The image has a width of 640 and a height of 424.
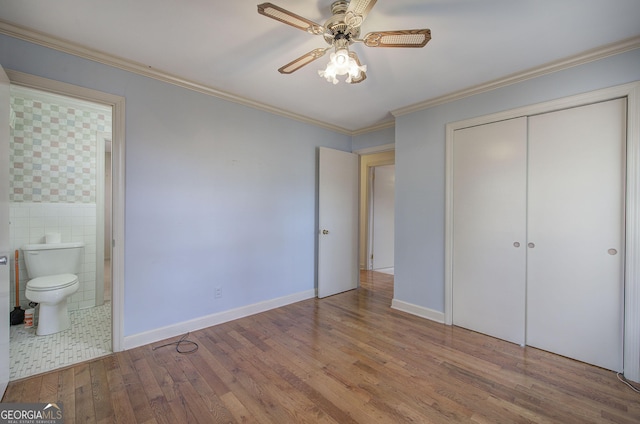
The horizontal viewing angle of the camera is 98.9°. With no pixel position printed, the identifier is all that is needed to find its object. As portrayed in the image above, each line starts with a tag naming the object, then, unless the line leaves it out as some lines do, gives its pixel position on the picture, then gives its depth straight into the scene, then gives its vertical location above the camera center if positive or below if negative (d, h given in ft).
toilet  8.13 -2.27
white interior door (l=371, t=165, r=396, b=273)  18.39 -0.59
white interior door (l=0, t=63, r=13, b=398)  5.36 -0.47
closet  6.82 -0.54
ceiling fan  4.69 +3.26
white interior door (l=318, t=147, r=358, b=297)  12.25 -0.55
